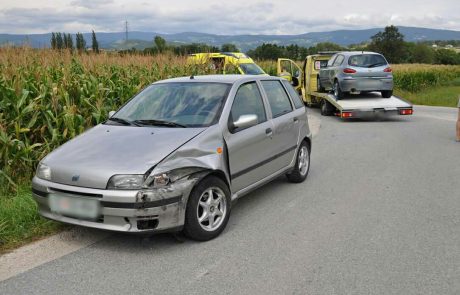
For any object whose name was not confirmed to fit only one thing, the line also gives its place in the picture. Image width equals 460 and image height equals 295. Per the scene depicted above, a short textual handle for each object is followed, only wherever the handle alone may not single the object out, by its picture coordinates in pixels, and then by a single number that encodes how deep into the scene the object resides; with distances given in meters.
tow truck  14.37
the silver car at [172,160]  3.95
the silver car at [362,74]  14.98
